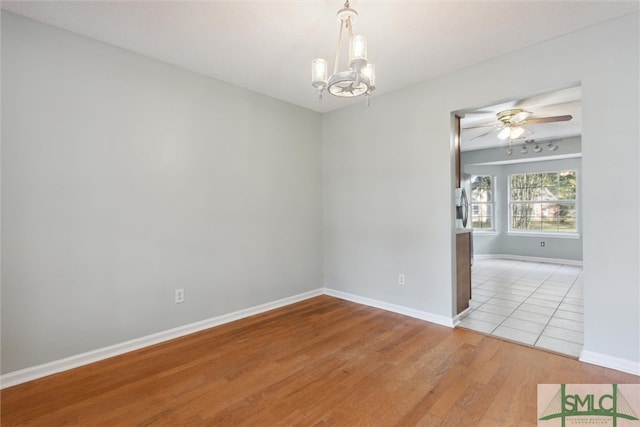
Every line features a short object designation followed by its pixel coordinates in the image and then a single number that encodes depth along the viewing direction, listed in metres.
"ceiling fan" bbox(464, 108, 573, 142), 3.89
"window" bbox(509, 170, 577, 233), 6.58
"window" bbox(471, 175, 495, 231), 7.54
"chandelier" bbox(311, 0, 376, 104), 1.68
